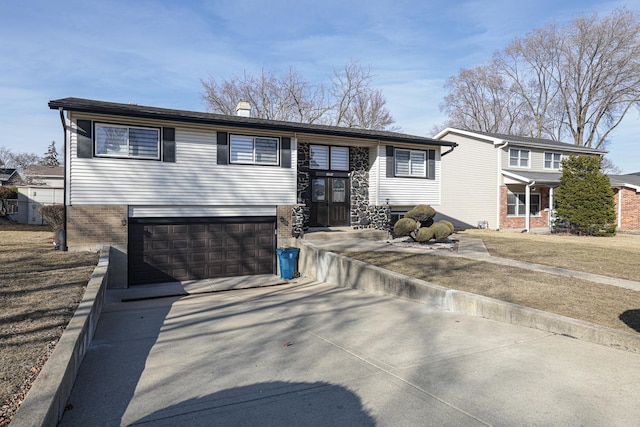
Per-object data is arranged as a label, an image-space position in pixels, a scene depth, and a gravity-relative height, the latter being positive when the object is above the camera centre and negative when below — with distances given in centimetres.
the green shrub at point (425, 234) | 1267 -76
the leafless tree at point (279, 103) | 3145 +843
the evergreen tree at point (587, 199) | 1769 +53
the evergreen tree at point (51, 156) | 5935 +799
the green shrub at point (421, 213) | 1385 -9
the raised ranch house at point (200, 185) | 1088 +78
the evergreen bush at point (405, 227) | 1319 -55
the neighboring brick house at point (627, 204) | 2336 +41
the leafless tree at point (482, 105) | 3775 +1015
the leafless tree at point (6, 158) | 5379 +685
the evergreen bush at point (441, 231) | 1276 -65
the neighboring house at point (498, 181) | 2136 +157
